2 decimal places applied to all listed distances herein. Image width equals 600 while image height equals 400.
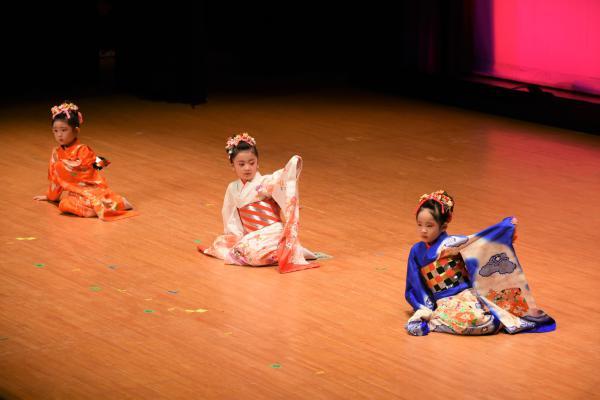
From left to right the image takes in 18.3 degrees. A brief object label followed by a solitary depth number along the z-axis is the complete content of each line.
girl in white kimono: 9.15
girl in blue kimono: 7.79
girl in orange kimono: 10.64
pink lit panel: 15.03
